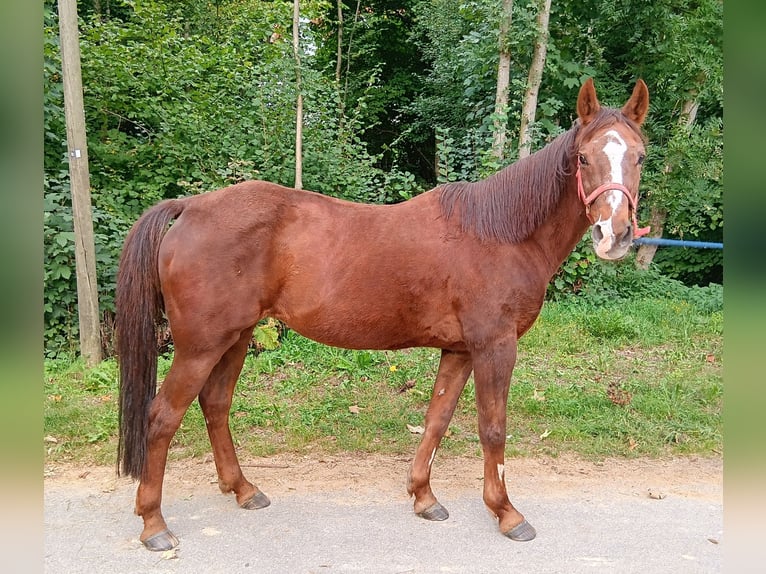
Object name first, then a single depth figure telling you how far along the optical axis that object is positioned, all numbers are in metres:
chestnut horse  2.80
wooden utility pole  4.71
